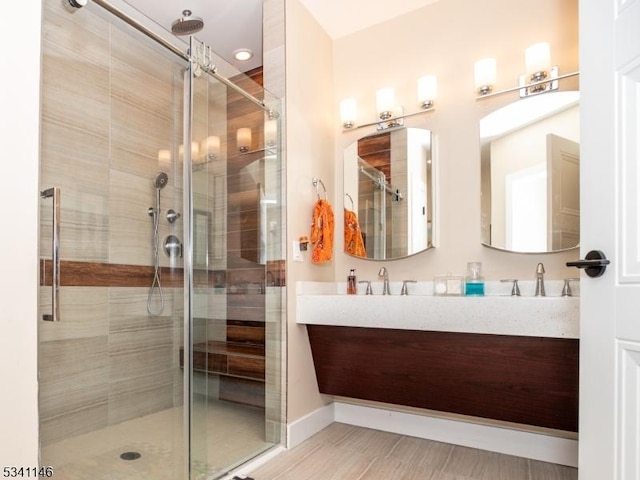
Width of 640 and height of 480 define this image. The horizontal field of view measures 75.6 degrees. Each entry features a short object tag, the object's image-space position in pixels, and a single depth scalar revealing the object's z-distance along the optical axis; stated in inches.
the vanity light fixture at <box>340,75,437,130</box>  100.3
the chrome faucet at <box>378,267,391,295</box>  103.0
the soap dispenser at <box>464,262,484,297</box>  88.7
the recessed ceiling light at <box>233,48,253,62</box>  119.6
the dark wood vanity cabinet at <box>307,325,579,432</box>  73.5
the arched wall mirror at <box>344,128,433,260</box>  101.6
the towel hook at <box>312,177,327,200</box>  105.4
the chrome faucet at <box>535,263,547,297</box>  84.7
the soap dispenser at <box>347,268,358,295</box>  105.7
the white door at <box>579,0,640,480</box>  48.6
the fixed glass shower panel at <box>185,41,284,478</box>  77.4
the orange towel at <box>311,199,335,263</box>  100.7
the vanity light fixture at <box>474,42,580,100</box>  87.5
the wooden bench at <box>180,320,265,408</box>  77.2
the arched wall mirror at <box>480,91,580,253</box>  85.6
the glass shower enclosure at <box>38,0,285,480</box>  72.4
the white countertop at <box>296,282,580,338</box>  70.1
